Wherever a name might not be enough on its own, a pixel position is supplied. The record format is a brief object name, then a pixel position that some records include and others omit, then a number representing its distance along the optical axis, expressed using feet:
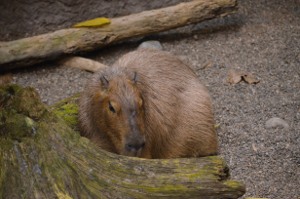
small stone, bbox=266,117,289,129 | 34.86
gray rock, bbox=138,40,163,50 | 43.29
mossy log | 20.71
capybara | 25.90
